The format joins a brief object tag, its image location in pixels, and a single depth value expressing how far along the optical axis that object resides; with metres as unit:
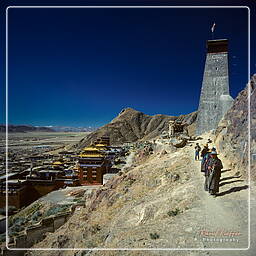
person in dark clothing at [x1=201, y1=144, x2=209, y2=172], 8.87
